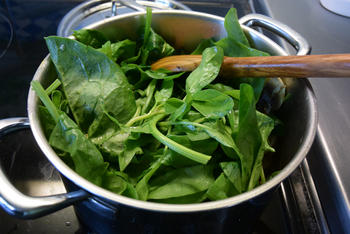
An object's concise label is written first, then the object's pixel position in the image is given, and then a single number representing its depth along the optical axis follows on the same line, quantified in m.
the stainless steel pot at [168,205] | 0.35
